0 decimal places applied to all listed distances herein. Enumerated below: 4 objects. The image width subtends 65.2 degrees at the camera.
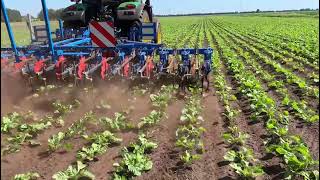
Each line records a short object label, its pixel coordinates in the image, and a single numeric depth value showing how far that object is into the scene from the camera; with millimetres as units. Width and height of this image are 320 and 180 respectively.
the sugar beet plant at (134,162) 2499
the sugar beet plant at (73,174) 2400
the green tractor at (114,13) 5809
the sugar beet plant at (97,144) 2751
